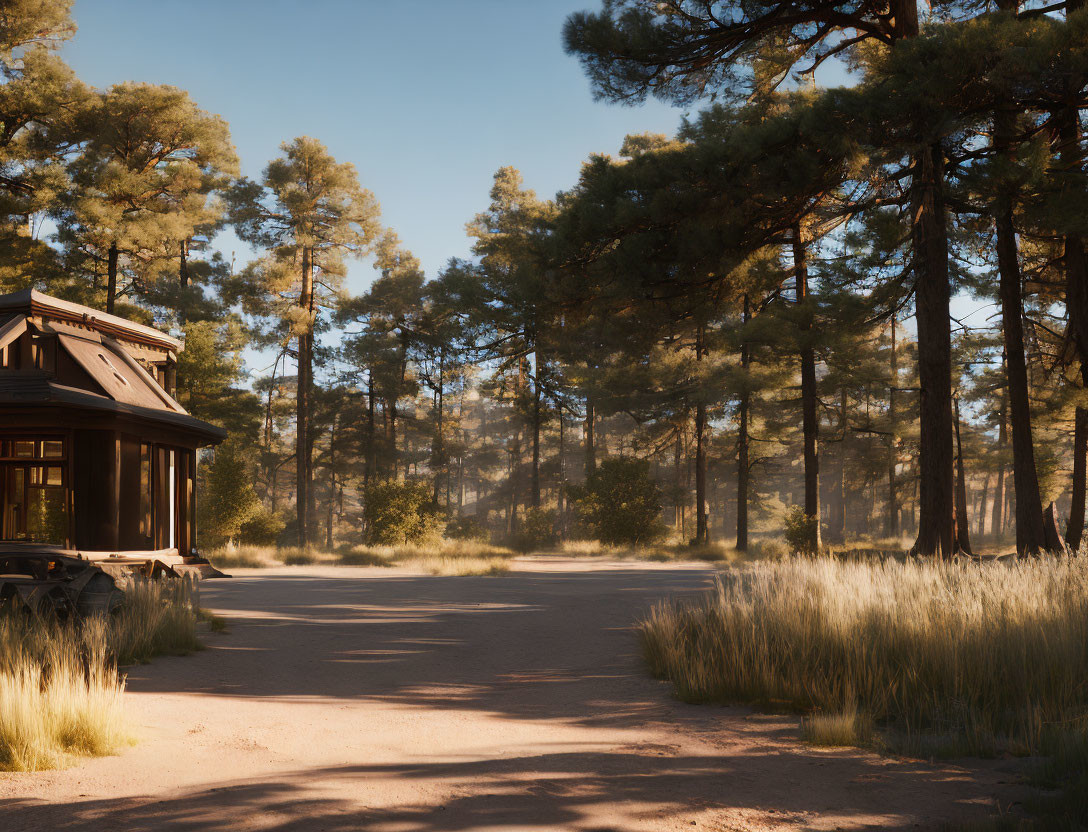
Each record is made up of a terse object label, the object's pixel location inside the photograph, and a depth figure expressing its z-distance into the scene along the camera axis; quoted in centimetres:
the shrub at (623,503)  2938
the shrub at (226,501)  2744
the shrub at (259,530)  2899
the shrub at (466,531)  3397
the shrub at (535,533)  3119
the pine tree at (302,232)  3073
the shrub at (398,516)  2653
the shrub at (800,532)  2247
